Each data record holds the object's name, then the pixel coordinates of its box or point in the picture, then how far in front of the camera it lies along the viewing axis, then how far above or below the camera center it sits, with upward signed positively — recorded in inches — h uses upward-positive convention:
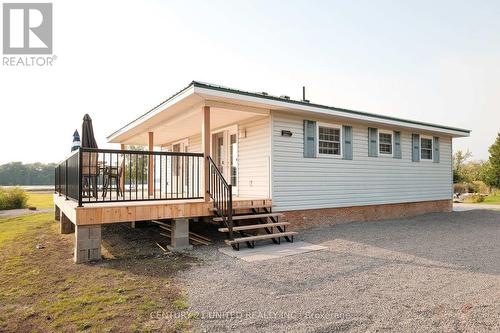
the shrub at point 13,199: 650.2 -47.5
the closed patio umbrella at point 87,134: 302.5 +41.2
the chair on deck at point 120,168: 360.4 +8.7
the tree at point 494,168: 977.5 +16.2
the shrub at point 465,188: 983.0 -46.4
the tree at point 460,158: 1268.5 +65.4
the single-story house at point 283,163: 235.5 +13.2
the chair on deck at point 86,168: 285.7 +7.6
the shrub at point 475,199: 739.5 -61.5
